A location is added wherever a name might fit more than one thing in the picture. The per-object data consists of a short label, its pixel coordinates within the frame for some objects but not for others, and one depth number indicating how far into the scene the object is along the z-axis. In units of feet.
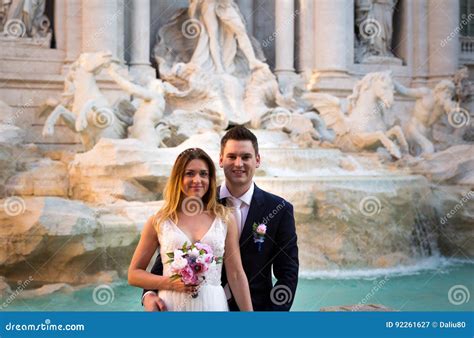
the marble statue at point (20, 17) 45.85
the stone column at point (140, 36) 47.44
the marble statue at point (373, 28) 55.47
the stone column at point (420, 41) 56.75
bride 11.03
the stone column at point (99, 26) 45.44
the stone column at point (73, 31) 46.37
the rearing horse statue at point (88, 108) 37.58
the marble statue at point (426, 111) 44.04
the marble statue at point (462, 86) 53.78
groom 11.46
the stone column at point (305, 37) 52.80
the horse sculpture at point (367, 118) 42.39
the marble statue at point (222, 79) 44.55
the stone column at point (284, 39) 51.57
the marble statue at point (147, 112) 38.73
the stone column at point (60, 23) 46.83
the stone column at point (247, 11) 54.08
